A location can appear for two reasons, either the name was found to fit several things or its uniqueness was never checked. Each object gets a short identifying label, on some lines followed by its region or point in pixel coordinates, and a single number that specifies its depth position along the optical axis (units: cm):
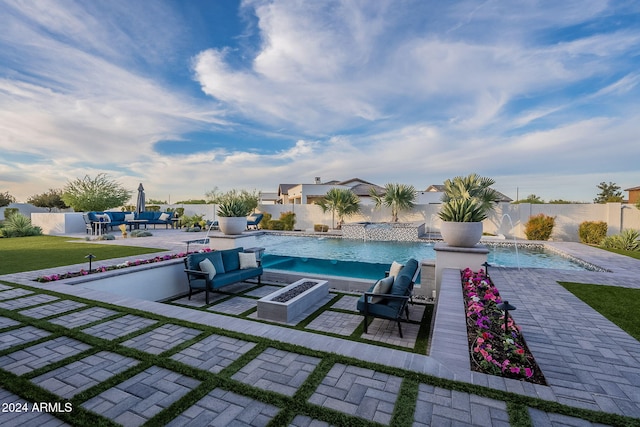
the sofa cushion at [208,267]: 559
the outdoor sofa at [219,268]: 556
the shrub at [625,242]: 995
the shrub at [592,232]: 1214
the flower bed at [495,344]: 237
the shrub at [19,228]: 1419
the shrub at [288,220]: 1848
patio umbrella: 1686
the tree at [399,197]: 1761
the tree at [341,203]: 1867
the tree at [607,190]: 4284
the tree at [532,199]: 2467
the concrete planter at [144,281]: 557
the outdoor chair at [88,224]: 1486
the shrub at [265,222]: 1834
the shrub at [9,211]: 2268
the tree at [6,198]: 2972
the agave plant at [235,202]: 836
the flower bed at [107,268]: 542
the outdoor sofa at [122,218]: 1484
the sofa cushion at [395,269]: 486
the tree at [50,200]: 2944
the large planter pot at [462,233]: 554
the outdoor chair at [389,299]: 396
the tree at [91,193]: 1994
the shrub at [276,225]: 1850
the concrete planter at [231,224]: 823
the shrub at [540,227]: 1343
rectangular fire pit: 459
